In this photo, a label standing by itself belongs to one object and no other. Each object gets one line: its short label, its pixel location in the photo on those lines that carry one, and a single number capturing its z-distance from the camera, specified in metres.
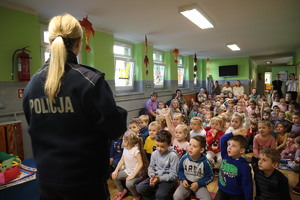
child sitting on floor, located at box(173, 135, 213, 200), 2.34
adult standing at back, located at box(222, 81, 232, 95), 10.95
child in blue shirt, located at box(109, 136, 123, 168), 3.37
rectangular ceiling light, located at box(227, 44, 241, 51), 8.21
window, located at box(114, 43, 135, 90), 6.61
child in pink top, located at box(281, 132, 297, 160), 3.71
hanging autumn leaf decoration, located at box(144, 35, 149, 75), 7.21
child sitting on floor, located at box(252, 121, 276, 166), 3.18
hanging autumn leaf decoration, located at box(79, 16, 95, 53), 4.30
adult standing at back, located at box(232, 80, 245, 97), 10.69
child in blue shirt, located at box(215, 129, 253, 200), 2.08
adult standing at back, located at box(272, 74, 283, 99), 9.89
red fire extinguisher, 3.65
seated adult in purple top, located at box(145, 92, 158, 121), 6.69
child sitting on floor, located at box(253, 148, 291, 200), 1.94
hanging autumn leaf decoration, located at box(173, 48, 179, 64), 8.53
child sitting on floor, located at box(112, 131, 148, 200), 2.79
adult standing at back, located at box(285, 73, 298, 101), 8.84
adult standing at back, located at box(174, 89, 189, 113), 7.61
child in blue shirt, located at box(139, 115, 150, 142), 3.97
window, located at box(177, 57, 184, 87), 11.11
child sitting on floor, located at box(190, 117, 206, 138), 3.64
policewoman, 1.01
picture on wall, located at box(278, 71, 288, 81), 11.94
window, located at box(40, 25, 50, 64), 4.50
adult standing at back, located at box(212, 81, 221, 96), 11.91
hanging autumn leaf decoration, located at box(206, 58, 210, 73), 13.50
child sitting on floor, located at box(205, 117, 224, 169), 3.50
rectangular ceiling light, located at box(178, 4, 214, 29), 3.84
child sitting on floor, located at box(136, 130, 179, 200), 2.53
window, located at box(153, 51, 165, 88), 8.80
